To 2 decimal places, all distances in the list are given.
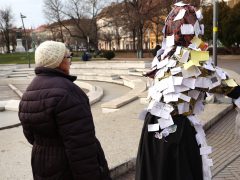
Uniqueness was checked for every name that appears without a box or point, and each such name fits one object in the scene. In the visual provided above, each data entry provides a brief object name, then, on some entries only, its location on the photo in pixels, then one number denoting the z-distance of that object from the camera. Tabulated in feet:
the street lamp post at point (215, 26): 21.03
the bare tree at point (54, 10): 126.47
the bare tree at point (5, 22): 161.53
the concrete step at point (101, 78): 38.45
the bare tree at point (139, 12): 79.55
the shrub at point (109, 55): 73.88
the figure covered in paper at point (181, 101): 6.14
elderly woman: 5.22
